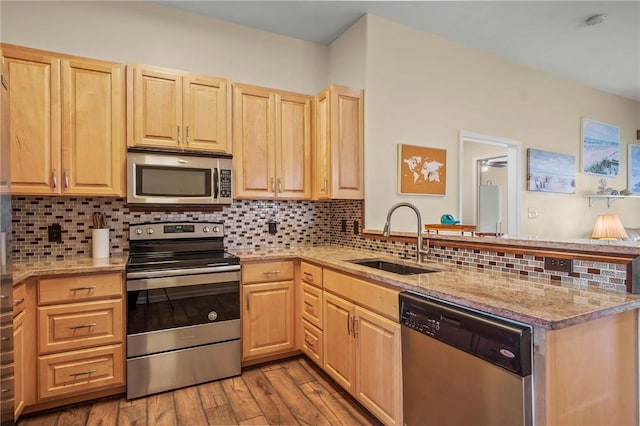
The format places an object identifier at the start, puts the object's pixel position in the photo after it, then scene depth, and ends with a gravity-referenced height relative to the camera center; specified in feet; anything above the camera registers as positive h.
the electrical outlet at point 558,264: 5.12 -0.83
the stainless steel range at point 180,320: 7.25 -2.41
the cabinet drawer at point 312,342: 8.00 -3.15
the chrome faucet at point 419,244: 7.30 -0.73
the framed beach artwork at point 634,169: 16.80 +1.96
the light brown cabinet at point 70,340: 6.46 -2.52
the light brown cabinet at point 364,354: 5.72 -2.69
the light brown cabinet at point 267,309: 8.40 -2.43
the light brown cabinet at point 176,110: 8.05 +2.45
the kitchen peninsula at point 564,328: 3.65 -1.37
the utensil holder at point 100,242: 8.14 -0.73
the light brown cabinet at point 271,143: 9.26 +1.85
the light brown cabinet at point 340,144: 9.29 +1.80
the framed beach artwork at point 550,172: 13.11 +1.49
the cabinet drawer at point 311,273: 8.05 -1.53
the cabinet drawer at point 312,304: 8.02 -2.25
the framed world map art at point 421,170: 10.18 +1.20
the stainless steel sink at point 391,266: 7.11 -1.25
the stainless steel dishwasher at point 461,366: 3.76 -1.95
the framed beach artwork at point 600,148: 14.85 +2.71
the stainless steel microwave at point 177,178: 8.01 +0.79
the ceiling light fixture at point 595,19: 9.87 +5.46
